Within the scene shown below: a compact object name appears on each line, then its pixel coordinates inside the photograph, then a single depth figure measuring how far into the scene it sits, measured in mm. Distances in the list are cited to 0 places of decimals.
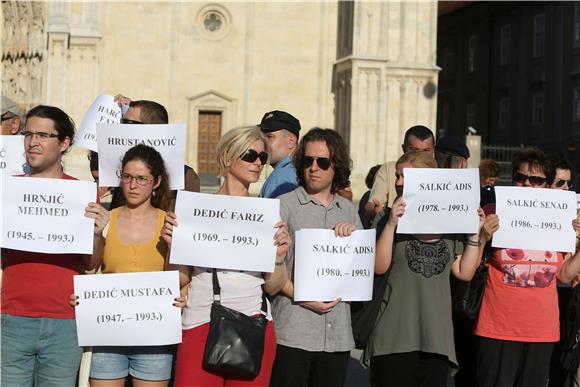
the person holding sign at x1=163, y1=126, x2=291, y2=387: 4840
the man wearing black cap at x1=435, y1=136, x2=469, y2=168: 7129
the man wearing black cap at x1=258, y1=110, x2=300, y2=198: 6082
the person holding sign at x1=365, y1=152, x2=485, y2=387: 5488
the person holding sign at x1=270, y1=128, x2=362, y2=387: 5129
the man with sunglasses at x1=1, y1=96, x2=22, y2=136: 7292
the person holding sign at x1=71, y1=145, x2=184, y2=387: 4996
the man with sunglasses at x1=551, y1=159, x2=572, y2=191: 7477
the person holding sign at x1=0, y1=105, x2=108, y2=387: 4906
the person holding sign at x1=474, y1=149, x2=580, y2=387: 5855
